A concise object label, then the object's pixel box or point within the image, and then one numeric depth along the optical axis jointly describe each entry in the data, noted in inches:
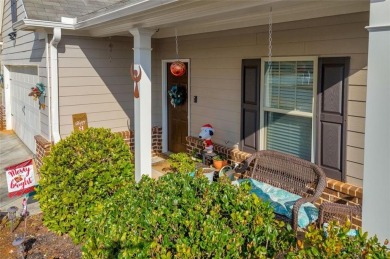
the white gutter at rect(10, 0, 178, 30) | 169.8
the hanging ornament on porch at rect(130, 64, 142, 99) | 215.0
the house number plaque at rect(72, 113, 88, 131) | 285.0
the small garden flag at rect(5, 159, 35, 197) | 183.8
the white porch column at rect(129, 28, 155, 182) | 215.3
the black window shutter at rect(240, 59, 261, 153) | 229.7
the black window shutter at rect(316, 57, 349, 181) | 181.0
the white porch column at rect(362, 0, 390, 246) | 101.0
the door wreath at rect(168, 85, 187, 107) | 303.9
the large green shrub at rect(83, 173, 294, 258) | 91.7
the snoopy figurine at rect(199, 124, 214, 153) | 265.7
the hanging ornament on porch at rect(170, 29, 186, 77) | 239.5
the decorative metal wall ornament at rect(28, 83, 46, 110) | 288.4
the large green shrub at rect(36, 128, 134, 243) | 176.6
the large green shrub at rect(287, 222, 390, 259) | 77.7
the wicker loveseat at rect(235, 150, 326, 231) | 170.4
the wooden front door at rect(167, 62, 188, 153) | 305.2
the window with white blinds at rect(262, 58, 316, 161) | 201.0
